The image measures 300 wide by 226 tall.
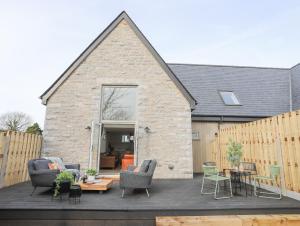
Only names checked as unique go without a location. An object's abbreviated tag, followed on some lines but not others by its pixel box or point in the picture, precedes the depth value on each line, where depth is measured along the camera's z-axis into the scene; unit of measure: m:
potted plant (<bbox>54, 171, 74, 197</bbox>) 4.73
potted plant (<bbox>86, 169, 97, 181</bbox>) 6.28
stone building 8.76
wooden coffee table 5.61
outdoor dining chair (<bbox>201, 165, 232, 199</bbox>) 5.33
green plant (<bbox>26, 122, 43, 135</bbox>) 21.28
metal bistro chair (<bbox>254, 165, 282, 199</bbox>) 5.20
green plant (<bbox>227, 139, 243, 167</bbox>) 6.09
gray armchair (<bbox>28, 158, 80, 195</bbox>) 5.32
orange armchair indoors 9.77
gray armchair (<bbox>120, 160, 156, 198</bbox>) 5.42
